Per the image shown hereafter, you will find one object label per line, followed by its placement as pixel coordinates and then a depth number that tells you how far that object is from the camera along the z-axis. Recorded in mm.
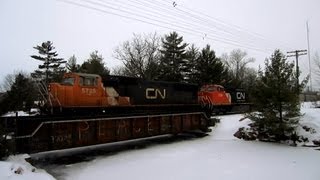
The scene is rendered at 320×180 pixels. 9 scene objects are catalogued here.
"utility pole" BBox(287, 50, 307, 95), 49084
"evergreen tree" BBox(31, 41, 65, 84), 57862
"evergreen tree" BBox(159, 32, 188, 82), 48594
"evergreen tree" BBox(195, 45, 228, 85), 45625
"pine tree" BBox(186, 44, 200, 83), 47616
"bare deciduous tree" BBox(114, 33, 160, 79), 50406
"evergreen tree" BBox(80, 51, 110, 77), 49081
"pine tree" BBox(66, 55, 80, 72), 53191
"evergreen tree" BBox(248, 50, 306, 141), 16094
